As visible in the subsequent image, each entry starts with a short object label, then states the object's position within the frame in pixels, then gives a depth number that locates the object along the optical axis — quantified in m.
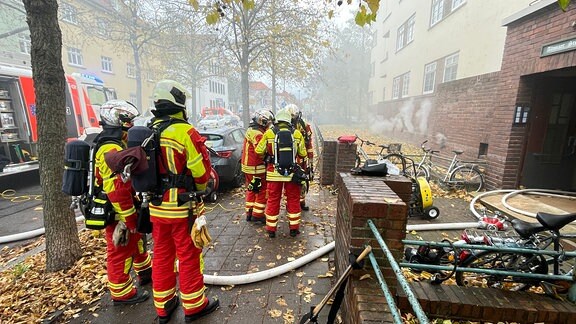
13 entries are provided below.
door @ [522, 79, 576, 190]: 6.02
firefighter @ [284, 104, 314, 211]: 4.73
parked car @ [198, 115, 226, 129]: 21.02
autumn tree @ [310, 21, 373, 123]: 40.22
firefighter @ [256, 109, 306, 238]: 4.29
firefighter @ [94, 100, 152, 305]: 2.69
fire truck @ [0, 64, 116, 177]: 7.55
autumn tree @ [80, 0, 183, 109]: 17.89
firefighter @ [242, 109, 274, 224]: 4.92
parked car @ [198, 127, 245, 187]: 6.49
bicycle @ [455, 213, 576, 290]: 2.84
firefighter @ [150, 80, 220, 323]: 2.54
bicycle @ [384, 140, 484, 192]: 6.85
